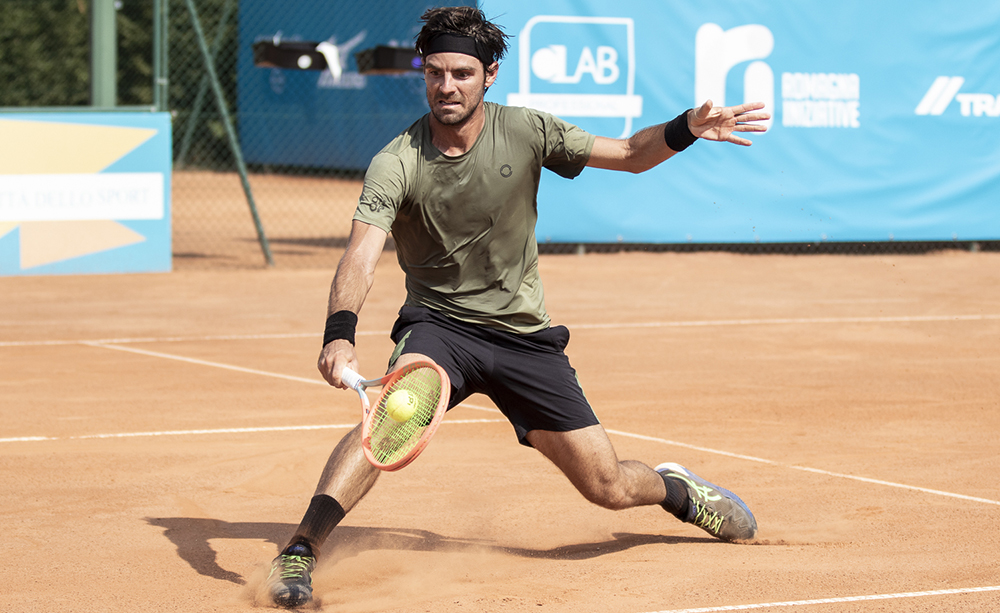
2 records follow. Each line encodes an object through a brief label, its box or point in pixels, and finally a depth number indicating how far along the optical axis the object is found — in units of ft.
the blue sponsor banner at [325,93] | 77.87
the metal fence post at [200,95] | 67.05
